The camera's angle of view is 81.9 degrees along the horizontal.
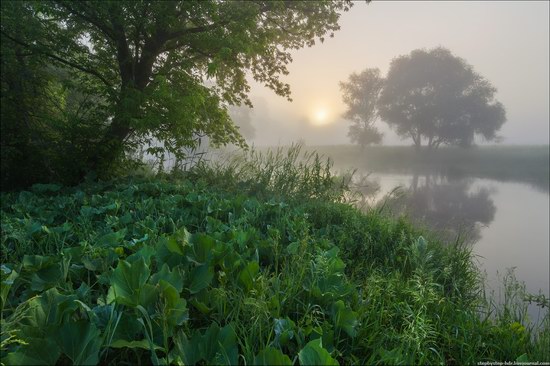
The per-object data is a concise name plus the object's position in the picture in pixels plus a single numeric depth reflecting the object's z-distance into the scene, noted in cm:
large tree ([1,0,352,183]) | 588
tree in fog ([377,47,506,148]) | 3394
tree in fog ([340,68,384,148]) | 4029
